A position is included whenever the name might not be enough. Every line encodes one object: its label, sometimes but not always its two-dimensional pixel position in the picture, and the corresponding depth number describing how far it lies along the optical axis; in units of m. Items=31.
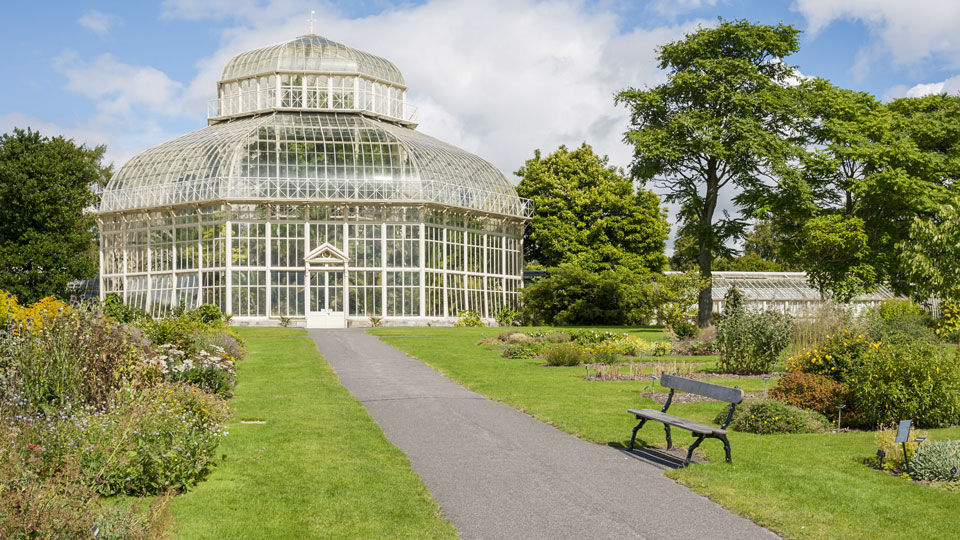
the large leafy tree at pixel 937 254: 26.22
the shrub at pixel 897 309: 32.67
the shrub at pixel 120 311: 27.88
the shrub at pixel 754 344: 19.55
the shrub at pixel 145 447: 8.15
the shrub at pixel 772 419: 12.35
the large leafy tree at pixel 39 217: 41.41
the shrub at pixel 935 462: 9.19
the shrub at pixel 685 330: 29.67
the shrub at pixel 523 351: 24.06
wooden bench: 9.77
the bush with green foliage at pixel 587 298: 41.97
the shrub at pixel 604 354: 22.21
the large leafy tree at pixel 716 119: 35.56
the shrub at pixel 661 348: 23.76
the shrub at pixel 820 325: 19.39
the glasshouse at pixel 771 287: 49.84
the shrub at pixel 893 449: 9.77
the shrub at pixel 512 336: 27.25
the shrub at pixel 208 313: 28.93
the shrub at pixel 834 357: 14.49
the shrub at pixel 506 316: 44.62
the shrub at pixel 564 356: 21.92
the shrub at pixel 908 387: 12.23
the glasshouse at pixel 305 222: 39.97
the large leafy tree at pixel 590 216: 47.25
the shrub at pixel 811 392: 13.36
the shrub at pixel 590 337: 25.39
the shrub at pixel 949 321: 25.23
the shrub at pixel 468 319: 41.75
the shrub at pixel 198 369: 14.12
